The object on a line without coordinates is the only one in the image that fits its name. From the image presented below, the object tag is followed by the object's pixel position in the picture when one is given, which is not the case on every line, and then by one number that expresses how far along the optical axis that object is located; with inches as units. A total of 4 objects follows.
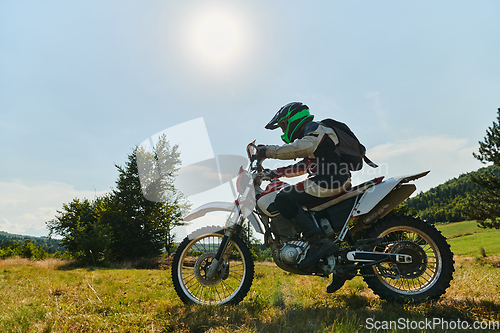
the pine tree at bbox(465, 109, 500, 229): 748.6
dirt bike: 137.6
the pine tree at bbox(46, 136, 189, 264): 770.2
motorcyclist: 138.4
